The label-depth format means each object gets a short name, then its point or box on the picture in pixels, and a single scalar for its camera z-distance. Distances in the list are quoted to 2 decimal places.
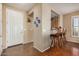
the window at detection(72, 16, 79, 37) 2.00
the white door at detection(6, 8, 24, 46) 1.91
